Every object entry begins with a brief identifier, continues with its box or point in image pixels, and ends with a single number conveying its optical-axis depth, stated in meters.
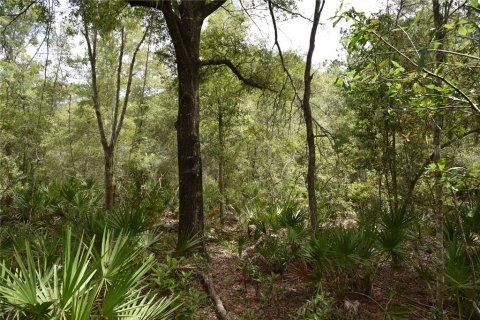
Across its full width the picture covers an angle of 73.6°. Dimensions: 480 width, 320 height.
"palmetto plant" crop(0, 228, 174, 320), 2.54
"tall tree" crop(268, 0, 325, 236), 5.66
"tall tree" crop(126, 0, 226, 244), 6.31
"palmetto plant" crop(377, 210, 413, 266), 5.48
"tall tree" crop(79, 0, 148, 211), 6.33
